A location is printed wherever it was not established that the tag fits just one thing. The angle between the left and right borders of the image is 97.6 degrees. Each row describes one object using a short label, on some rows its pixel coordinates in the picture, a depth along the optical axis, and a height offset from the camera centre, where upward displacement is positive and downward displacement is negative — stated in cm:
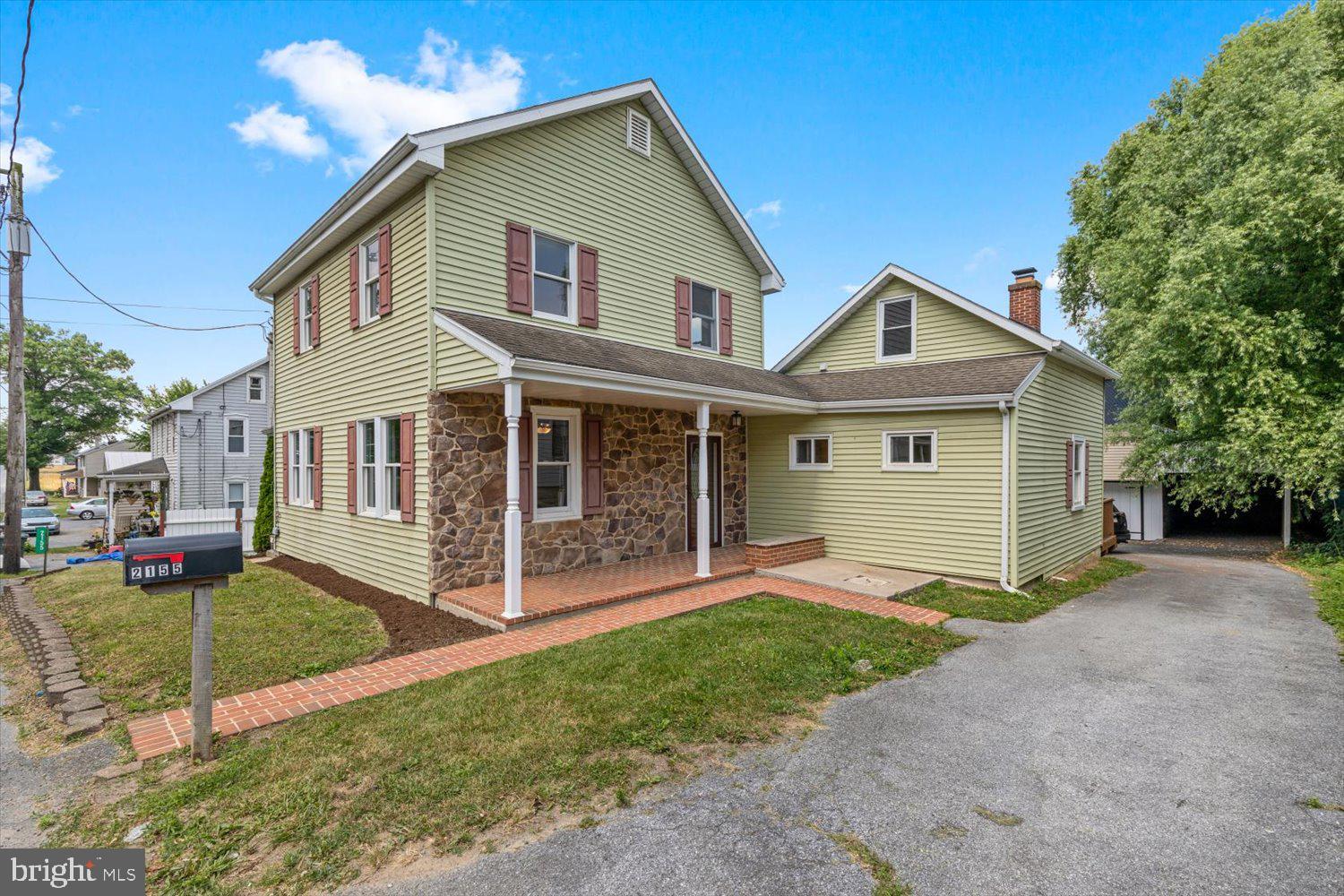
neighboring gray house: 2362 +52
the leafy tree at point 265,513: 1350 -139
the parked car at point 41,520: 2286 -260
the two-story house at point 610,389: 806 +94
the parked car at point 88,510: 3120 -303
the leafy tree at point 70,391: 3831 +434
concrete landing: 869 -205
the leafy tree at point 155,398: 4247 +408
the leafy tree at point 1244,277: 1164 +377
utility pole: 1273 +153
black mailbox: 354 -66
